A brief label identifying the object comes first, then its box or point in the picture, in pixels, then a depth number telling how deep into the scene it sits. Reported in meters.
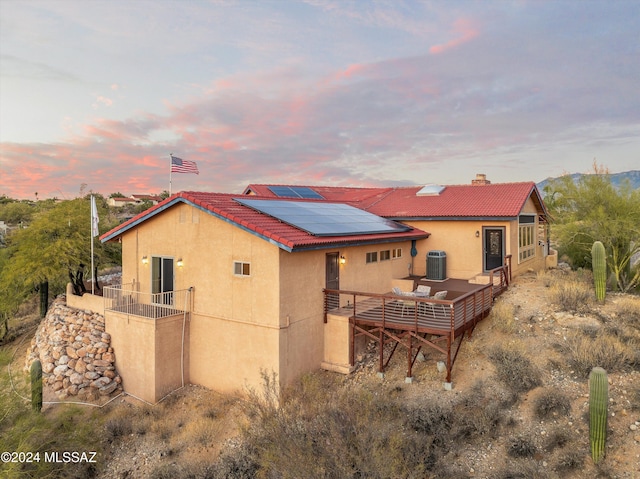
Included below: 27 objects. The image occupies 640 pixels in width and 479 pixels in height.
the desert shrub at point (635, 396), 8.44
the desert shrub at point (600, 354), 9.78
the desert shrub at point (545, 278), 16.13
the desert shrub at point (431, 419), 8.72
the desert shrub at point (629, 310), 12.05
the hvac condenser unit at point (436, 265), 17.25
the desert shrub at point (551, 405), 8.77
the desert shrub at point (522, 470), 7.23
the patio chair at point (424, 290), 13.88
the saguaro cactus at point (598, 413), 7.45
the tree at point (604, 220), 17.33
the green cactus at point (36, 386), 11.50
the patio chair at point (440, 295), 12.35
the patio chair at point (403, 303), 12.83
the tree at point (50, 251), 18.97
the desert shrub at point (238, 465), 8.41
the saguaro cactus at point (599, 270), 13.67
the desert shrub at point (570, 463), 7.42
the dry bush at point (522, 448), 7.95
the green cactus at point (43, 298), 22.22
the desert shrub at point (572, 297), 13.22
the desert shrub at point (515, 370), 9.69
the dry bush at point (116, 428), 10.88
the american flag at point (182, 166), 16.02
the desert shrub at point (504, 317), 12.37
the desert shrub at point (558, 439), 7.99
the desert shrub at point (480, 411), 8.64
